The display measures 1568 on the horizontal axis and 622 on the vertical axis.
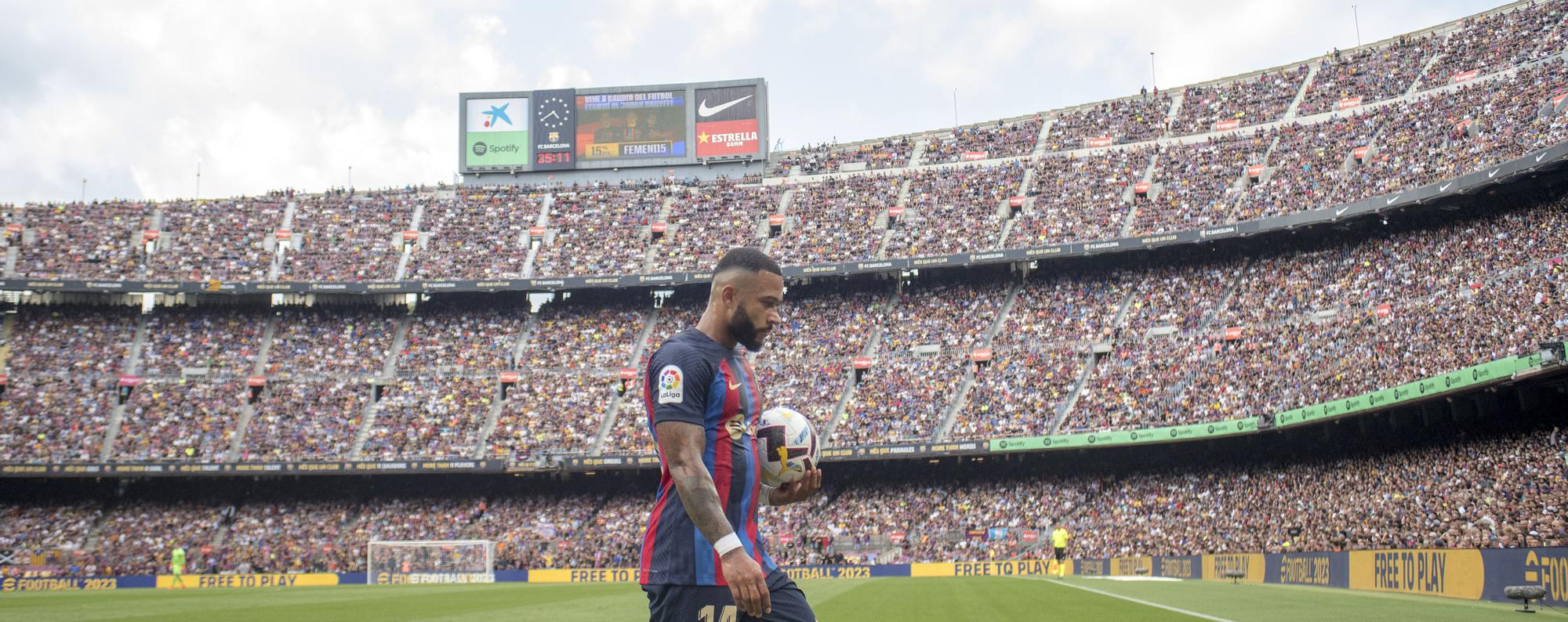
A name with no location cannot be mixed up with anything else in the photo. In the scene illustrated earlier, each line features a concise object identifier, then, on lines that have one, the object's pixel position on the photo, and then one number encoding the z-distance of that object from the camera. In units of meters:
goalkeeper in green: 42.25
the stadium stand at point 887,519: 34.44
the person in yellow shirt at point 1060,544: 34.66
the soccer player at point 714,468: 4.28
